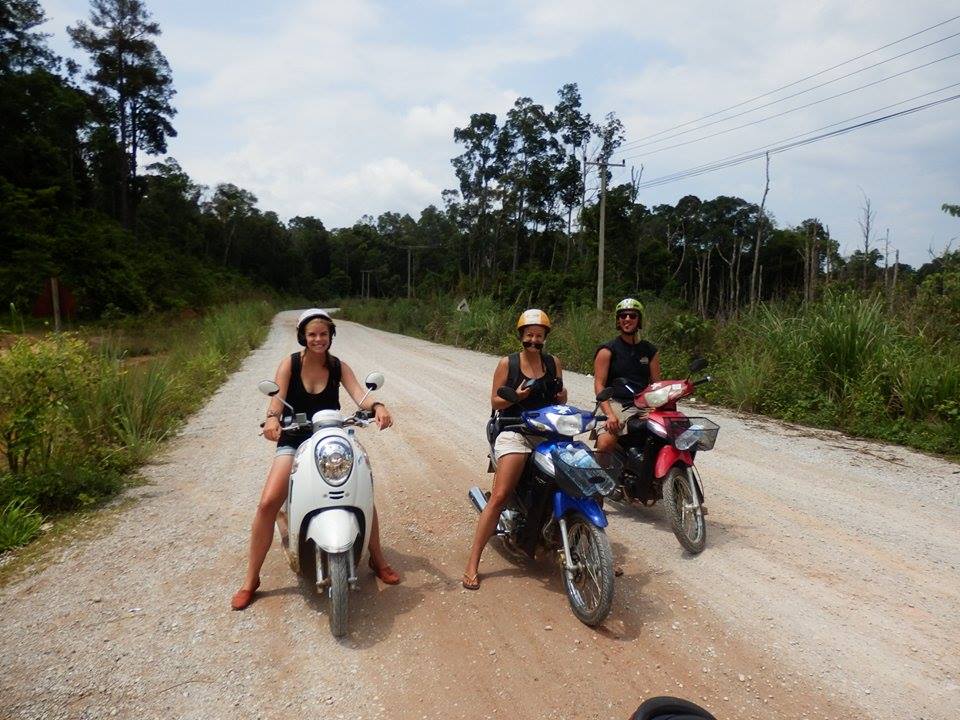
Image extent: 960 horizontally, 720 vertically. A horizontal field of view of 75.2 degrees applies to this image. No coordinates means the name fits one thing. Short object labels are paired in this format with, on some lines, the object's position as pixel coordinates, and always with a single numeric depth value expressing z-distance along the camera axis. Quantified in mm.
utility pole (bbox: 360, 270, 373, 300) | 83388
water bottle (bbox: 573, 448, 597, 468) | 3375
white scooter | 3188
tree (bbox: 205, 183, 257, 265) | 69288
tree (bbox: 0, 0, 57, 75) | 30078
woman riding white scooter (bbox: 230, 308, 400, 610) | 3545
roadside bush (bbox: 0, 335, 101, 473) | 4797
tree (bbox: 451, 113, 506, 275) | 42312
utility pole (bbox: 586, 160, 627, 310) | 23222
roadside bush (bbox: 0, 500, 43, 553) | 4230
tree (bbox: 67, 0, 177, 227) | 40250
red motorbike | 4277
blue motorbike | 3297
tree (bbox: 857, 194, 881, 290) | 13297
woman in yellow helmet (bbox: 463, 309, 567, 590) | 3768
